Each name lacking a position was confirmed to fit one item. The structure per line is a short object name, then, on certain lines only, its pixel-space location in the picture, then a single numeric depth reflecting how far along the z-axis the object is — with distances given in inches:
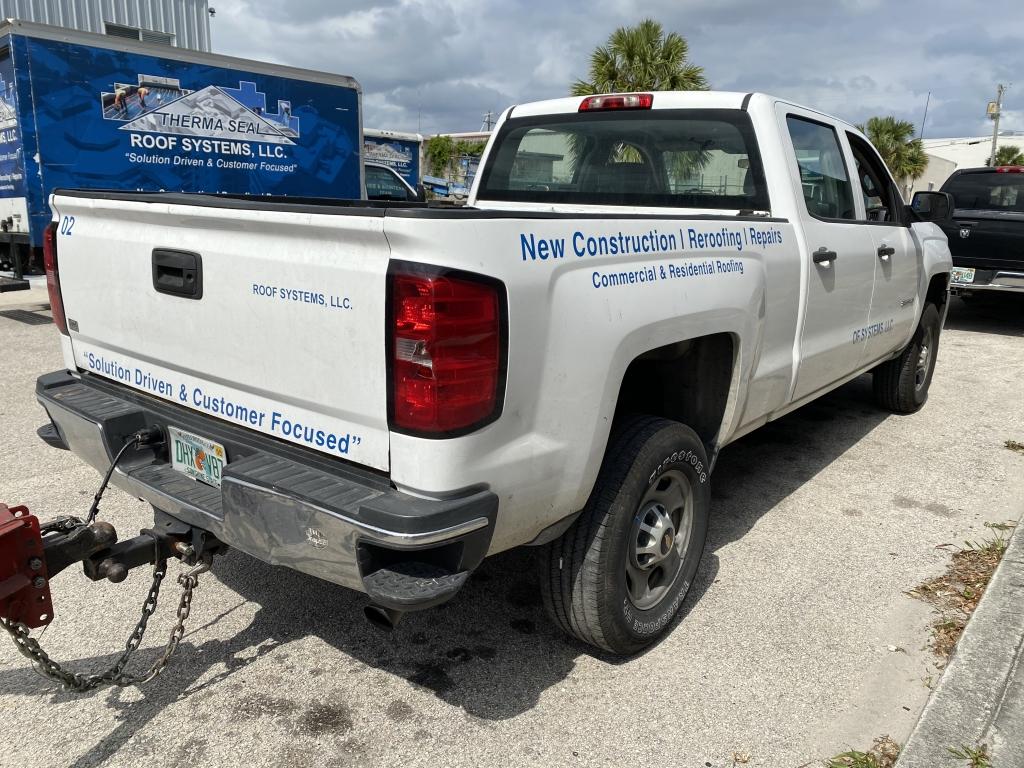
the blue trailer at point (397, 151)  709.3
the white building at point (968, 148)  2765.7
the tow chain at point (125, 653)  86.3
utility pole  1942.7
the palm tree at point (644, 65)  730.8
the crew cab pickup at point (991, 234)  366.0
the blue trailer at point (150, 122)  319.6
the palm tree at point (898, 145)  1419.8
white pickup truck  81.7
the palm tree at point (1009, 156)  2443.4
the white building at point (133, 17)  645.9
